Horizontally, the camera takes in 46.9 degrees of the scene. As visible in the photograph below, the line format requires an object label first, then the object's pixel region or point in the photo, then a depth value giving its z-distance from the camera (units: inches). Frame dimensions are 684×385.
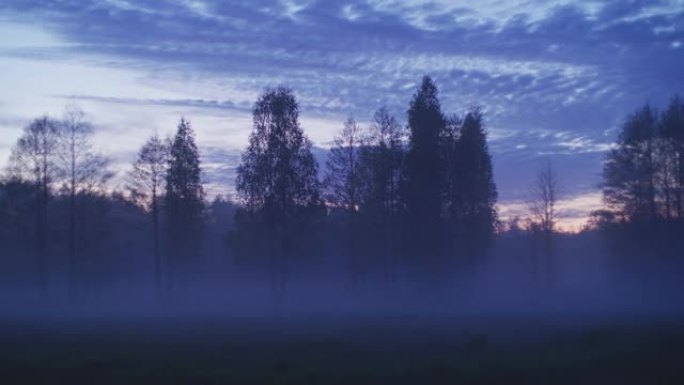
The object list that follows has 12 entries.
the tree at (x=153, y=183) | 2244.1
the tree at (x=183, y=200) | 2309.3
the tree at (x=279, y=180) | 2247.8
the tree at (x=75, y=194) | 2181.3
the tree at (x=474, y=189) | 2466.8
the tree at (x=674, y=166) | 2475.4
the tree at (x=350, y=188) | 2373.3
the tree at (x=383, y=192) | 2417.6
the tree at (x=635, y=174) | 2491.4
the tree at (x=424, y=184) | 2388.0
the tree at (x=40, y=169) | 2183.8
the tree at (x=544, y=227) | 2913.4
